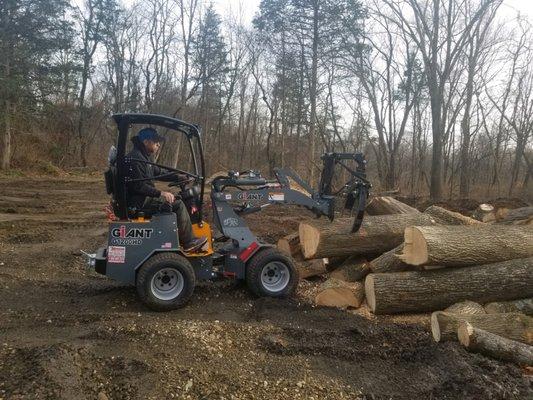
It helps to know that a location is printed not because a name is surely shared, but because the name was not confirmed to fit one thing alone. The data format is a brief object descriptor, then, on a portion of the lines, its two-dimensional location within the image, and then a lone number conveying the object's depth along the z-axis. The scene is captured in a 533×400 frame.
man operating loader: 5.81
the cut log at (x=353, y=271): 7.41
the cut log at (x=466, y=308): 5.93
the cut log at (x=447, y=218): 8.79
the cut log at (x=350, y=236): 7.40
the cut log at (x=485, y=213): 11.82
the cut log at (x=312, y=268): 7.79
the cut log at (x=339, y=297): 6.47
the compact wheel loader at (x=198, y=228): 5.78
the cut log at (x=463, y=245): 6.27
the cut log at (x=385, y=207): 9.38
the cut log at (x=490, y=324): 5.04
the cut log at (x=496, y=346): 4.71
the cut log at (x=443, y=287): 6.16
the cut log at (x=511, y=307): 6.14
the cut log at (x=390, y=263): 6.80
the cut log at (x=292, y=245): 8.24
